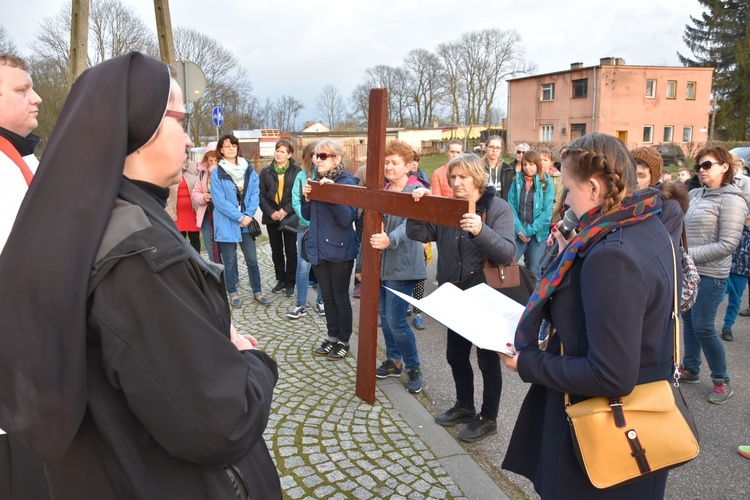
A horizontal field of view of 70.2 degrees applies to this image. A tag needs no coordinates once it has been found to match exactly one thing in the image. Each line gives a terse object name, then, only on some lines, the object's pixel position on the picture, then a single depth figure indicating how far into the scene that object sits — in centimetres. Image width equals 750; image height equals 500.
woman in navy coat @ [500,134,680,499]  172
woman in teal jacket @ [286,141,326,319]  597
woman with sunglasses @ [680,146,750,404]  420
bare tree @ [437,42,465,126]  5712
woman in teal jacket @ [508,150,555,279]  688
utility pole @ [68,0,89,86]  874
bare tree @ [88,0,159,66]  3700
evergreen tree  4159
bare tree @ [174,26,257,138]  4692
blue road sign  1631
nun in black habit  114
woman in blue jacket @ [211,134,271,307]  662
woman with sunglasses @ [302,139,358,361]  490
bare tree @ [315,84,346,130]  7594
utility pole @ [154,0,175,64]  948
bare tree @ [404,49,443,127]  6294
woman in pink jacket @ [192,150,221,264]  698
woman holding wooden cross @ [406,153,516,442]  337
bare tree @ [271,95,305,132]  7731
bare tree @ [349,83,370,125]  6329
